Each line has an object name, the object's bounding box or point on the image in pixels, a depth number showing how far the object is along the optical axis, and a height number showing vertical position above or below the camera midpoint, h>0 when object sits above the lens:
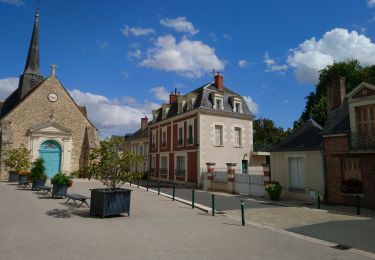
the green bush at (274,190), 14.75 -1.24
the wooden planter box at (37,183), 15.45 -0.96
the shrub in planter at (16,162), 21.30 +0.16
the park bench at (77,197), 10.52 -1.16
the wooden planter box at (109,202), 8.95 -1.12
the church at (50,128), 24.36 +3.05
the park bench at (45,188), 13.94 -1.14
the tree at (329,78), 29.47 +8.71
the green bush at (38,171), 15.56 -0.34
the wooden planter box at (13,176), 21.27 -0.82
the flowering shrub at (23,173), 18.69 -0.54
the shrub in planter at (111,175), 9.02 -0.34
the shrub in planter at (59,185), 12.81 -0.87
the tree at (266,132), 40.50 +4.44
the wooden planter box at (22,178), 18.55 -0.84
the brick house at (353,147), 12.08 +0.75
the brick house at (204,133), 22.50 +2.52
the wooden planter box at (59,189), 12.85 -1.05
